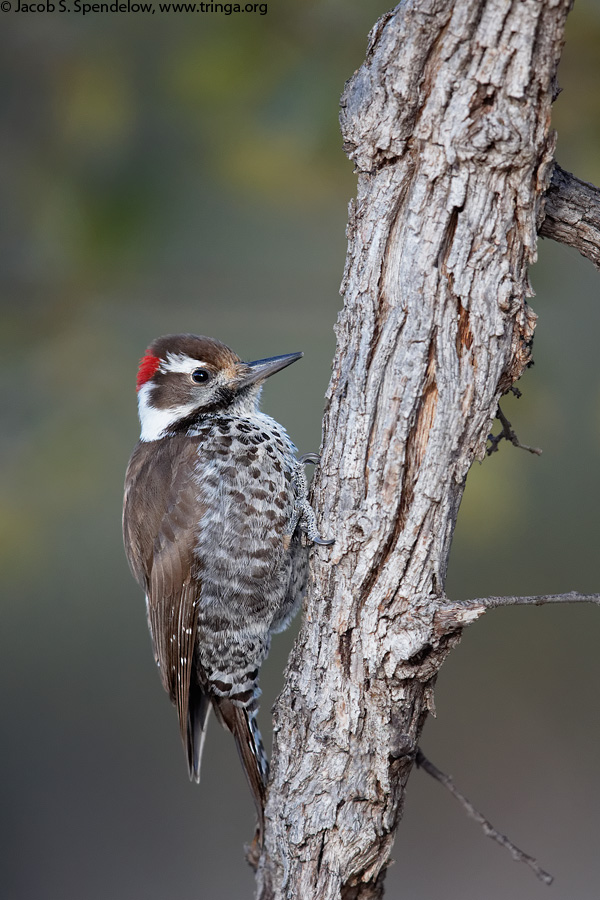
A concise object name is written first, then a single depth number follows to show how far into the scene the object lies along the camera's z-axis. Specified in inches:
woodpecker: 249.0
